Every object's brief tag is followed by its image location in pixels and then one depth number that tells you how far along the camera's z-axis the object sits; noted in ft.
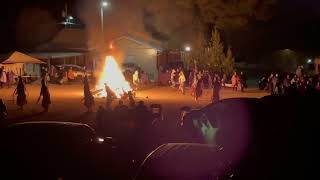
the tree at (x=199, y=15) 130.35
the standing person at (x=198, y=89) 72.24
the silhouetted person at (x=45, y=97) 59.73
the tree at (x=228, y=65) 110.85
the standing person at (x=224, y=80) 101.56
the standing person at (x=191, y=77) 99.14
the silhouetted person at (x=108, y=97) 60.64
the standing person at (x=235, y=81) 94.71
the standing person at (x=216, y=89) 63.89
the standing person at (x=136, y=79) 97.44
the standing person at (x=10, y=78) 106.32
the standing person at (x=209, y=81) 97.68
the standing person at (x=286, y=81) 80.97
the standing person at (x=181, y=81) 86.88
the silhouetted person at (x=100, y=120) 38.67
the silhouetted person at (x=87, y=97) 58.71
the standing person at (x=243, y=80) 94.38
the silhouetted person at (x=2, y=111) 51.01
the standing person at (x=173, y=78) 98.99
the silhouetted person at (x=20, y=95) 60.34
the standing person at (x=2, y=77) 102.29
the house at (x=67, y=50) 134.21
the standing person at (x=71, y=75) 115.46
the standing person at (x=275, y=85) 80.93
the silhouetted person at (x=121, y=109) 37.33
